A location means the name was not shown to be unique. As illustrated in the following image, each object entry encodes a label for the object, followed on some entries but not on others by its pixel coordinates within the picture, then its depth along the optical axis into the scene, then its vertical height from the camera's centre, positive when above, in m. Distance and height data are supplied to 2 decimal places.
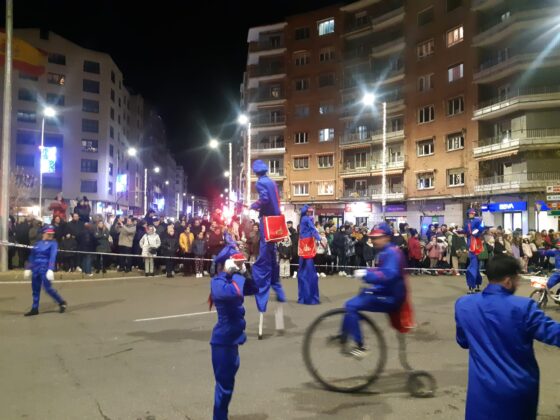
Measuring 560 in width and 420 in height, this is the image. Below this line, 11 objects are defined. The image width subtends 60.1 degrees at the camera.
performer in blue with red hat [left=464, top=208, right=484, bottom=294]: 12.63 -0.51
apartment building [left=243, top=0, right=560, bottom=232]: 37.97 +12.10
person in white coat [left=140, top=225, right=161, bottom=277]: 17.03 -0.61
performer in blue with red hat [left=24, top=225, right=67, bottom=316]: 9.90 -0.81
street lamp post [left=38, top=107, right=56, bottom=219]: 66.93 +16.67
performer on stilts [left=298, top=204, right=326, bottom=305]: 10.66 -0.84
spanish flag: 22.35 +7.98
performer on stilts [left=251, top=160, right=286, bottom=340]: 7.78 -0.37
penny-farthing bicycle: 5.68 -1.49
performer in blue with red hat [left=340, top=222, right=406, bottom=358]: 5.61 -0.77
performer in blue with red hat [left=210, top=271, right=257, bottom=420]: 4.23 -0.96
